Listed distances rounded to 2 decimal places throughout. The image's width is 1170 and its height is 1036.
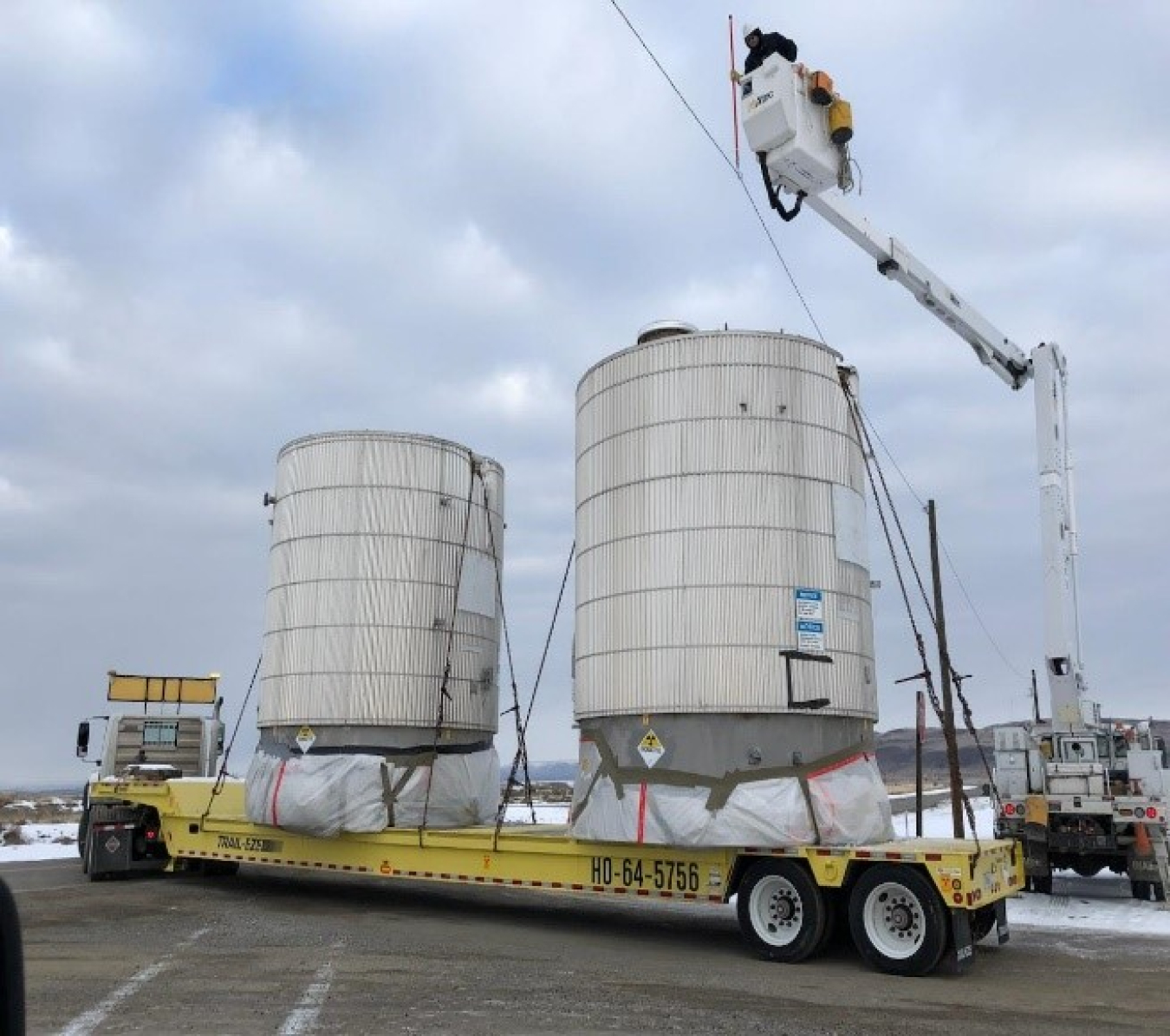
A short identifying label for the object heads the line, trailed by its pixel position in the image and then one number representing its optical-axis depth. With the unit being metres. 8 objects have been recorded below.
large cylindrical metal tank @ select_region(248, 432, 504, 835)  15.08
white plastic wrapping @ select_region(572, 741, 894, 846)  11.11
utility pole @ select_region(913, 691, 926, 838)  17.41
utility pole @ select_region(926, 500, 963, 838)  14.07
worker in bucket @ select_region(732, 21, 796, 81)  14.05
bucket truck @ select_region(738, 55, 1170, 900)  14.51
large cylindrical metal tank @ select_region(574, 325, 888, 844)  11.62
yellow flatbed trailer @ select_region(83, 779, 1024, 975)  10.30
